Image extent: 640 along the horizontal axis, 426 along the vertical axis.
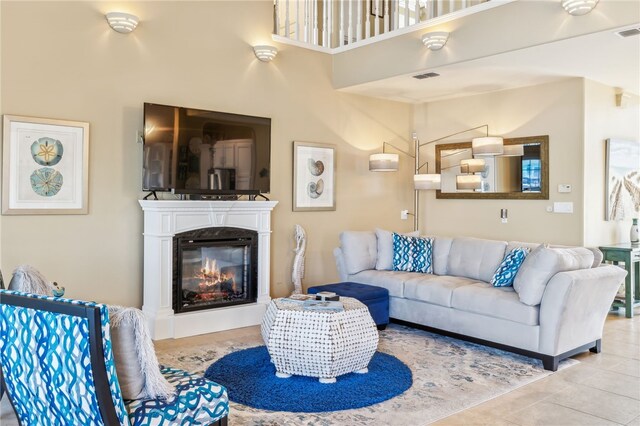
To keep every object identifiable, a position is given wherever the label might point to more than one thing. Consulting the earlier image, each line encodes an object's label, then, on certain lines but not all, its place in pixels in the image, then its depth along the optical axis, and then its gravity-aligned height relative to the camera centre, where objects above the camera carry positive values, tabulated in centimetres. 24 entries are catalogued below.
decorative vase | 611 -19
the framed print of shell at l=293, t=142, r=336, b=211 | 602 +43
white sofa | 400 -68
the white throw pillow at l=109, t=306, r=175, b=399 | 197 -55
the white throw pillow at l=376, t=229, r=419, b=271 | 560 -39
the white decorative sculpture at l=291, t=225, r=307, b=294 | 577 -53
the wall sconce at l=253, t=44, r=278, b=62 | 547 +167
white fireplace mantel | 468 -40
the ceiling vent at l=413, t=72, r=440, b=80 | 553 +147
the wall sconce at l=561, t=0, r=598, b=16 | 400 +160
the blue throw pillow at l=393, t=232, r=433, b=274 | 546 -41
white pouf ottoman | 352 -86
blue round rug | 322 -114
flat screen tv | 470 +57
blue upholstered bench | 489 -76
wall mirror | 604 +53
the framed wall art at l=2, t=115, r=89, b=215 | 414 +36
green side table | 570 -47
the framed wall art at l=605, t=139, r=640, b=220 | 602 +44
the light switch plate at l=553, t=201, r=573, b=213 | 580 +10
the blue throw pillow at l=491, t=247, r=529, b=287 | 453 -46
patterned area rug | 304 -115
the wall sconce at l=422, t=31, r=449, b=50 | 499 +165
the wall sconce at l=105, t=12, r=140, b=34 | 450 +162
